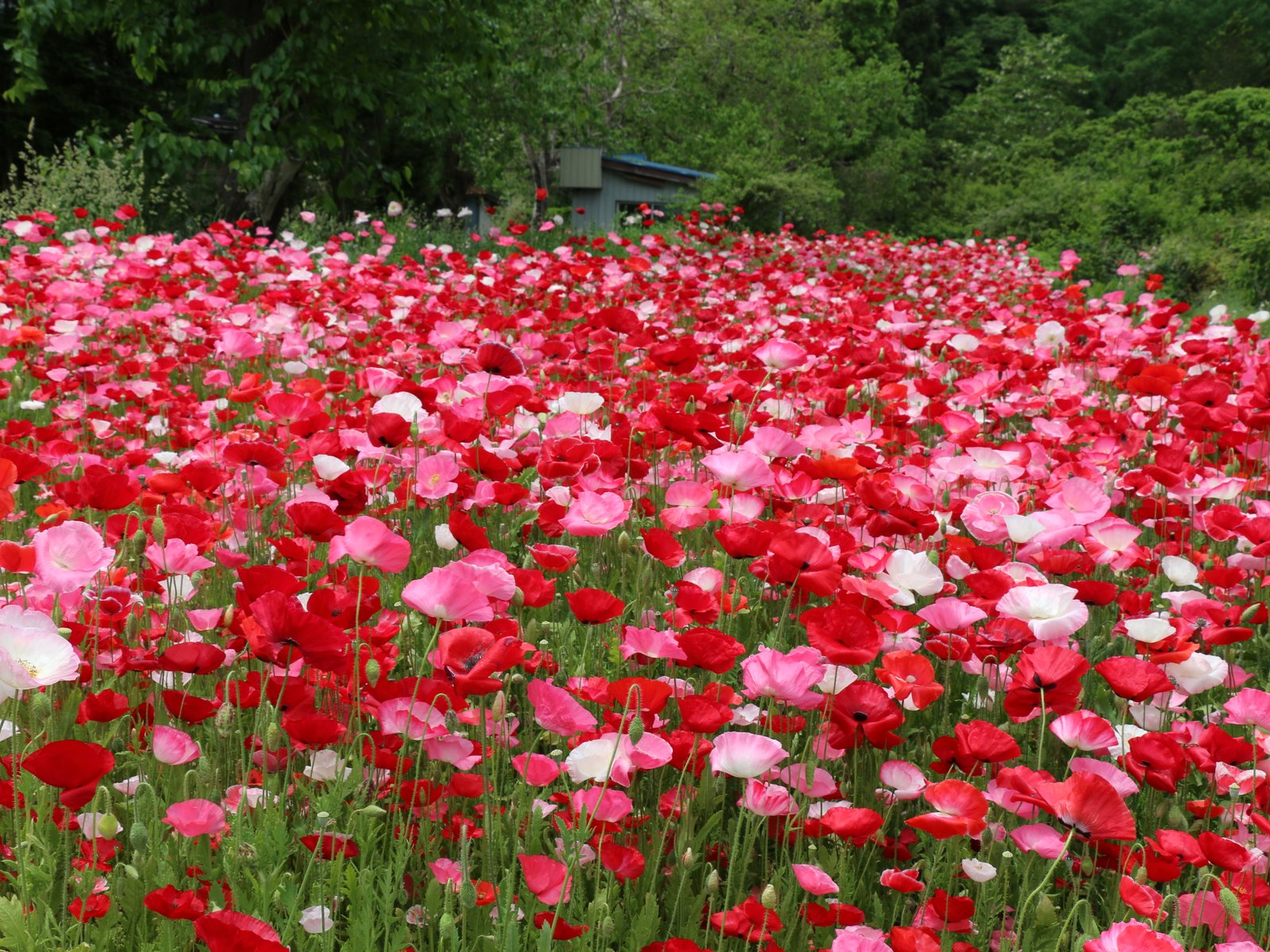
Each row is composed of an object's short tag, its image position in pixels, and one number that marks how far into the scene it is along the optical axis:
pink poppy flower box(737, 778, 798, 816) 1.40
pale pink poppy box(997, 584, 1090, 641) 1.69
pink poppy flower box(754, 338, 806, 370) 3.18
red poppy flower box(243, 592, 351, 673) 1.33
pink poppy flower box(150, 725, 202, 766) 1.40
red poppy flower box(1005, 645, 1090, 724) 1.52
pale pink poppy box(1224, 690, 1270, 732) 1.55
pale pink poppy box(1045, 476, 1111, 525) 2.26
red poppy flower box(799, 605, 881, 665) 1.50
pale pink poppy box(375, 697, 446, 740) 1.44
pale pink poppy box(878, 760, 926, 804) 1.60
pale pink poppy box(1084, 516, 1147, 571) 2.20
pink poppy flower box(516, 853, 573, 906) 1.25
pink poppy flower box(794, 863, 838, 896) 1.31
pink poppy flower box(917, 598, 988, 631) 1.77
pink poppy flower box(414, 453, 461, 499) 2.25
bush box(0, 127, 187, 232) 9.57
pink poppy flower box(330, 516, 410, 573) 1.62
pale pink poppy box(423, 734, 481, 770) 1.50
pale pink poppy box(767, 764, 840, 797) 1.54
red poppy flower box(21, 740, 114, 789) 1.13
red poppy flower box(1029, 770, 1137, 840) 1.30
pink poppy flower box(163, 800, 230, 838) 1.31
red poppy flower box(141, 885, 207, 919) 1.16
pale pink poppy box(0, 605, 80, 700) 1.27
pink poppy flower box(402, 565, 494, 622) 1.44
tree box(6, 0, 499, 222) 10.27
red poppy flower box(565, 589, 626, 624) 1.60
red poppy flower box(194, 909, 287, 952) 0.98
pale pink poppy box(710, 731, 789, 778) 1.36
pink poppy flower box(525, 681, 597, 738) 1.46
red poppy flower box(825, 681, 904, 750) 1.50
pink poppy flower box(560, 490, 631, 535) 2.06
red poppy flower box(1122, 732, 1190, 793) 1.44
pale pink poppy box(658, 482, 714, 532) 2.22
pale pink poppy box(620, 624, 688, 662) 1.64
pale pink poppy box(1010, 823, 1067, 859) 1.46
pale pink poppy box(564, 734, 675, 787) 1.38
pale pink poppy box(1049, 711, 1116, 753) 1.57
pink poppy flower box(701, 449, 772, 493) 2.19
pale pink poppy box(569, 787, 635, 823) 1.39
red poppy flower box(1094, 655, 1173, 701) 1.50
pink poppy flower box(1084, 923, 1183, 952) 1.10
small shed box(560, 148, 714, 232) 20.33
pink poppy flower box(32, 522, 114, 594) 1.56
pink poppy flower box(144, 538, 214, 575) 1.87
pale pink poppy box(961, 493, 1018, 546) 2.27
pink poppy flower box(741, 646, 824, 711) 1.49
